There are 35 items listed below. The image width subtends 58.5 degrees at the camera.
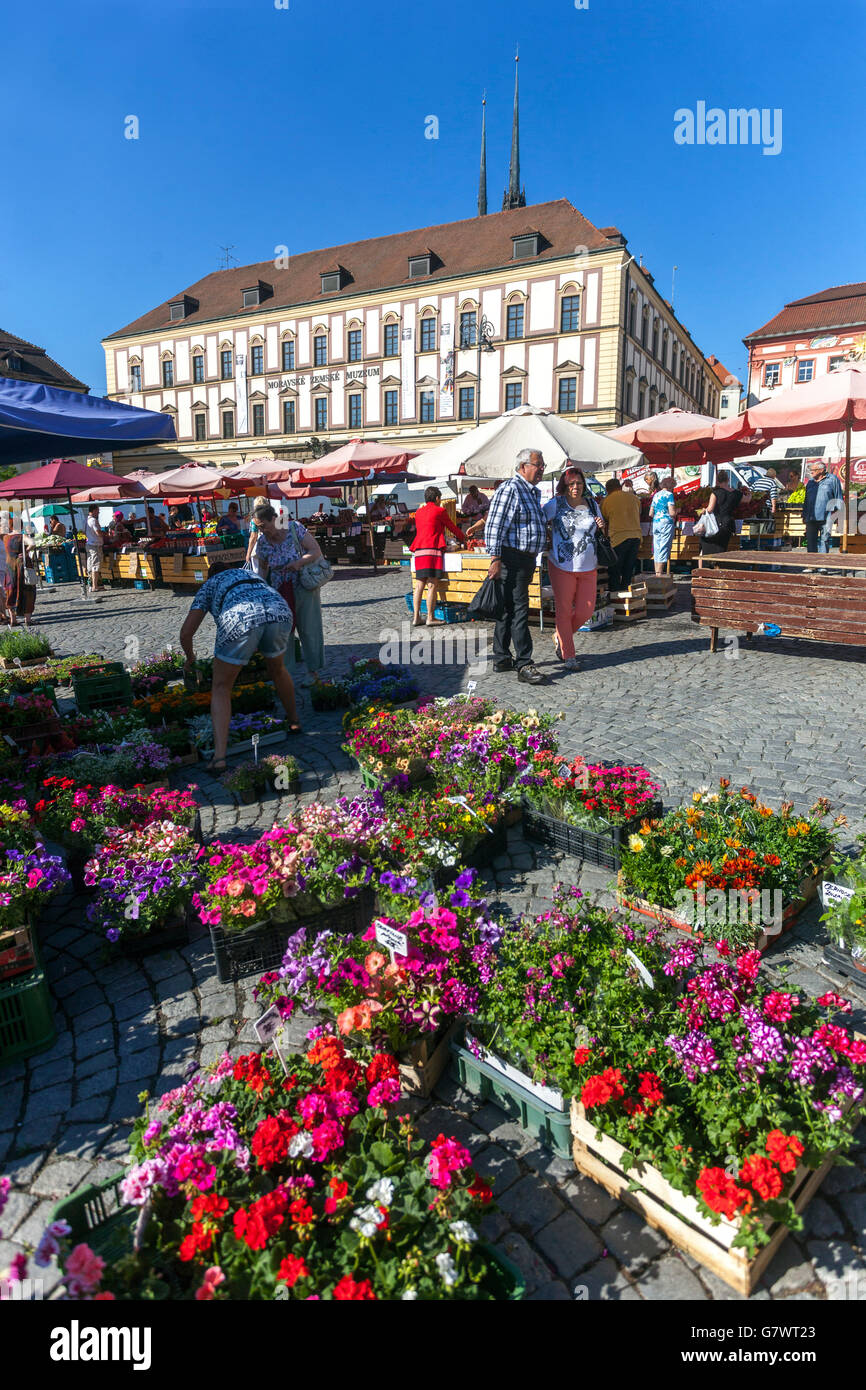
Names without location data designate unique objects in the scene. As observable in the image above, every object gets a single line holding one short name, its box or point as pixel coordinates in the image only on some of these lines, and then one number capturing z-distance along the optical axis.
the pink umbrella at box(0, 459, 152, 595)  13.84
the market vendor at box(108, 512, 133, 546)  20.52
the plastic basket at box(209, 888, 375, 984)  3.25
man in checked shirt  7.24
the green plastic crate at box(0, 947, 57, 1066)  2.88
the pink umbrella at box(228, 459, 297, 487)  19.61
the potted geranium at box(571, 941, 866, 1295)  1.94
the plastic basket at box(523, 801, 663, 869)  3.98
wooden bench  7.47
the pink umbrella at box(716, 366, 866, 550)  7.91
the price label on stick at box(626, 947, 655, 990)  2.55
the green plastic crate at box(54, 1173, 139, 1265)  1.89
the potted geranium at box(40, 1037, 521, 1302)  1.71
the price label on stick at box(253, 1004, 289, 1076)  2.45
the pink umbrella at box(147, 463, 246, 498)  17.53
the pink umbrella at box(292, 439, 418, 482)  17.55
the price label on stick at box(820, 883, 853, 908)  3.16
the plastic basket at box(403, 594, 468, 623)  11.02
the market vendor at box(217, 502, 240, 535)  20.19
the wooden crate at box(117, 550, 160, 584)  17.11
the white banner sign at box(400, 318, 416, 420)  43.41
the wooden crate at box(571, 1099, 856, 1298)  1.96
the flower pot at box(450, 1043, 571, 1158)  2.39
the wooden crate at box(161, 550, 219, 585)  16.12
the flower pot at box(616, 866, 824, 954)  3.36
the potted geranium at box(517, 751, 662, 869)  4.02
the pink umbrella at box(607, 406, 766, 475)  11.43
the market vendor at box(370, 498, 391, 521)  23.69
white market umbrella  8.75
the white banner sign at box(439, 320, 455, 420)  42.25
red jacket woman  10.48
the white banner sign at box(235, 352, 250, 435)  48.53
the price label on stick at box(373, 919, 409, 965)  2.69
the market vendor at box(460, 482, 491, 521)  15.79
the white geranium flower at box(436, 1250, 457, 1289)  1.67
